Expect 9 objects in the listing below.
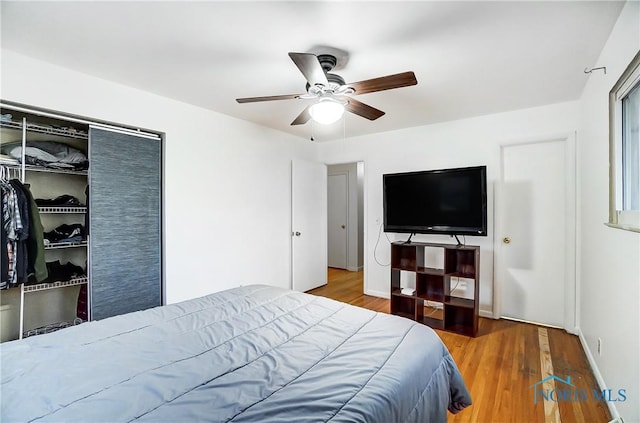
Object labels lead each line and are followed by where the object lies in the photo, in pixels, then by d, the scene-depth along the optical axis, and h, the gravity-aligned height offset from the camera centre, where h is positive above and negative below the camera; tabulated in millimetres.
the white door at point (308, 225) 4363 -201
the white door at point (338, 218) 6312 -136
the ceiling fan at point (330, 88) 1778 +821
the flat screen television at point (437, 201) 3061 +112
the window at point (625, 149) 1603 +356
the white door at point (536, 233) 3086 -226
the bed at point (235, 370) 970 -620
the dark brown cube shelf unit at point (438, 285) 3051 -809
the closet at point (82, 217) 2402 -53
